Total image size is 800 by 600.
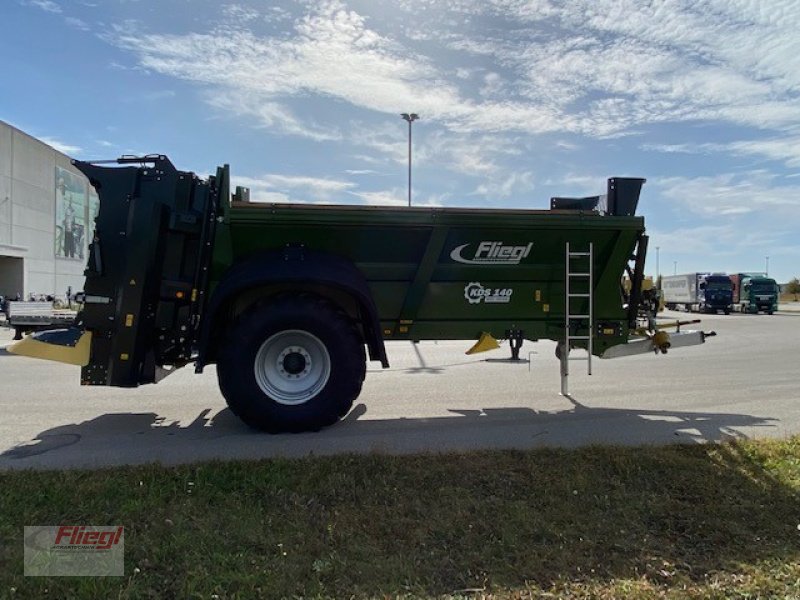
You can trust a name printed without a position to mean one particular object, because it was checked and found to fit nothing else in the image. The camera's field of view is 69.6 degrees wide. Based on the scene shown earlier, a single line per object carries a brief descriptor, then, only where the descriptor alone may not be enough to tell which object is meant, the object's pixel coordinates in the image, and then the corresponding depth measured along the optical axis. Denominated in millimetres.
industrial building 40938
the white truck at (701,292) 39250
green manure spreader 5672
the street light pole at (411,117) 25594
